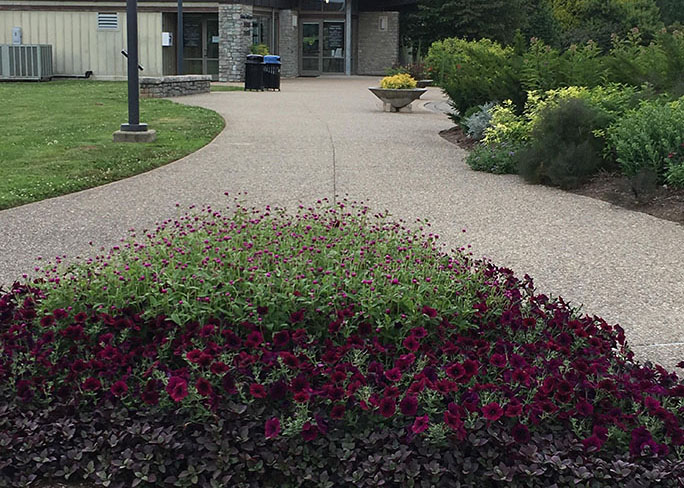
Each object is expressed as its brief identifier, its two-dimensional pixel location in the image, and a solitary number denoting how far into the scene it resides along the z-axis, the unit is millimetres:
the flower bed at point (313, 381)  3344
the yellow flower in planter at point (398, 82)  20031
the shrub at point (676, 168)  8805
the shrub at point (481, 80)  13412
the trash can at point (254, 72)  25859
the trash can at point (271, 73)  26109
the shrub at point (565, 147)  10062
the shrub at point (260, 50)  30088
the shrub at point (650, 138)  9266
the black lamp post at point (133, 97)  13047
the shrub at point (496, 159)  11156
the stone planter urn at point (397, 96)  19703
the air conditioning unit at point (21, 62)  29111
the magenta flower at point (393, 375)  3580
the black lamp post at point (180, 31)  28670
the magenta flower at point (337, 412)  3419
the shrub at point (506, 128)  11750
